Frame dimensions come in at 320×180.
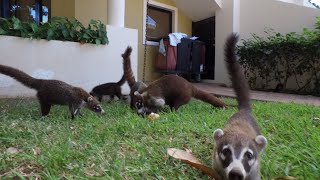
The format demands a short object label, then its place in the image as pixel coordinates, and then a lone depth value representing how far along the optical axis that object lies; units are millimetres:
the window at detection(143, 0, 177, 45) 7570
